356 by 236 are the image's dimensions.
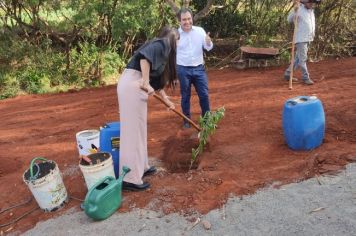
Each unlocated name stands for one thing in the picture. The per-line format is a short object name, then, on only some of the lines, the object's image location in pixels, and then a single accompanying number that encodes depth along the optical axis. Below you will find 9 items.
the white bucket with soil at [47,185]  3.94
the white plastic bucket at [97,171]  3.95
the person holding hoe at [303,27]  7.00
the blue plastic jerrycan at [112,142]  4.35
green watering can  3.67
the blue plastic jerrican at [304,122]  4.40
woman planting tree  3.79
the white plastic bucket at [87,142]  4.61
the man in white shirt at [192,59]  5.32
